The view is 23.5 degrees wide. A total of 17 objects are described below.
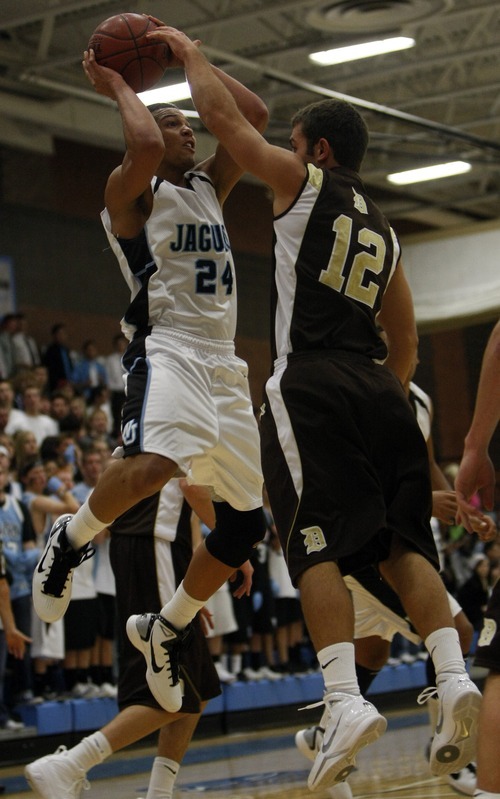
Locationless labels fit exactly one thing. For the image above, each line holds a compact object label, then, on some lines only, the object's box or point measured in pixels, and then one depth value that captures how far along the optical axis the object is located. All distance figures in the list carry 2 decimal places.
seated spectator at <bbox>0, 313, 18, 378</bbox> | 14.21
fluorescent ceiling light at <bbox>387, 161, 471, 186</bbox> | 19.12
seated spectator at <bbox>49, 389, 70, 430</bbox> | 12.92
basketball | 4.75
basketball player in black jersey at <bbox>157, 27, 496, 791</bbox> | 3.90
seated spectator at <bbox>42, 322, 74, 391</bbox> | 15.02
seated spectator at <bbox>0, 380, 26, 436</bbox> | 11.63
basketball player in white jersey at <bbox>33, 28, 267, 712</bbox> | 4.49
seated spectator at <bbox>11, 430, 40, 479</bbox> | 10.48
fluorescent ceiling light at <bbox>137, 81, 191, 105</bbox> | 14.12
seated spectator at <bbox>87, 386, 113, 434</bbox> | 13.91
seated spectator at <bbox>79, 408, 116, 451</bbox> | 12.44
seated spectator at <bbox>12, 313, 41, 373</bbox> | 14.51
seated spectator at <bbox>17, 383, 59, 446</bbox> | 12.14
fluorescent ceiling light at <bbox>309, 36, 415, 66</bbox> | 14.05
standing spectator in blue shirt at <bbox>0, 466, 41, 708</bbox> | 9.05
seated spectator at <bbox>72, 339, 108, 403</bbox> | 15.09
